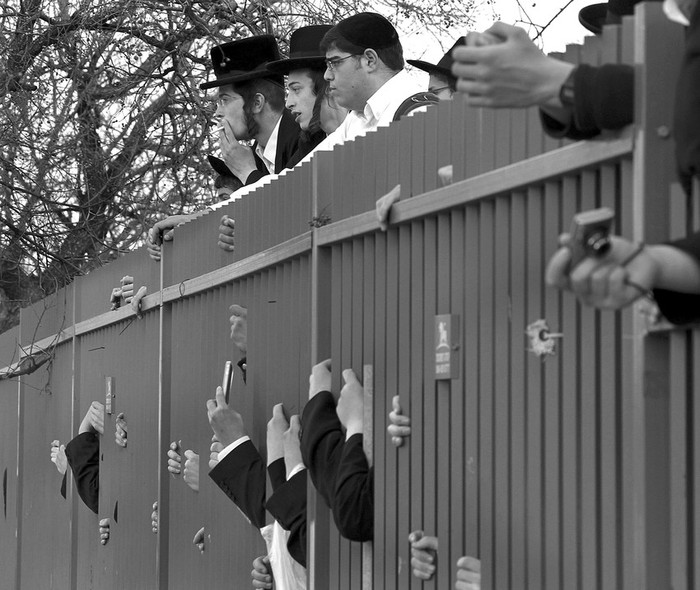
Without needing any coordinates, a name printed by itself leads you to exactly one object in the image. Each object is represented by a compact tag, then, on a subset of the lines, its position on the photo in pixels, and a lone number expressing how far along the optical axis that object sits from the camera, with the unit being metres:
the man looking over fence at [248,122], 15.29
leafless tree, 25.29
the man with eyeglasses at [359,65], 12.37
